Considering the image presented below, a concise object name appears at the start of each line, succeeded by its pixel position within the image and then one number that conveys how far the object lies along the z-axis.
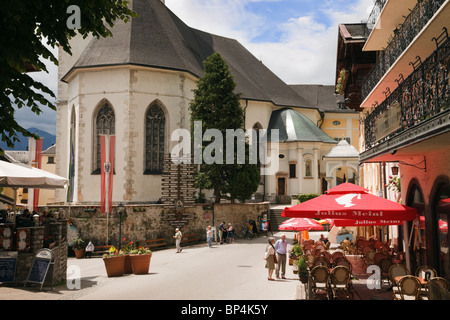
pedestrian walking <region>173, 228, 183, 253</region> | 24.58
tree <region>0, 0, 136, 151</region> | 6.73
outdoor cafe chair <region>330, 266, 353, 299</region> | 10.64
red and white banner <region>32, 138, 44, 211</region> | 24.75
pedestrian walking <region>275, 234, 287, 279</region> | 15.48
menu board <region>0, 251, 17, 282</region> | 12.84
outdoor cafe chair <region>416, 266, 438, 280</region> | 10.03
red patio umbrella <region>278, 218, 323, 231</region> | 17.59
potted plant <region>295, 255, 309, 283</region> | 11.38
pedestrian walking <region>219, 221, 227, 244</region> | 29.06
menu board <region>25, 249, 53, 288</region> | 12.76
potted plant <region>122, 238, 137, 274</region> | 16.38
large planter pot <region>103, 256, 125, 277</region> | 15.84
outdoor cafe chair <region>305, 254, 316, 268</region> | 14.05
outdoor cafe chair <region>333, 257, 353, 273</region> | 12.37
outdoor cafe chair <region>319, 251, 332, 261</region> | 14.80
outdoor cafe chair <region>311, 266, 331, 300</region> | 10.94
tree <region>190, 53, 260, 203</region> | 31.75
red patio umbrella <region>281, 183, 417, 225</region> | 10.02
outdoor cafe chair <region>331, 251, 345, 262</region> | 14.73
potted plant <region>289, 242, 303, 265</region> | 15.26
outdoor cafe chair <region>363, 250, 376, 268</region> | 14.20
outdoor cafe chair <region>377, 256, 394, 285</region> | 12.68
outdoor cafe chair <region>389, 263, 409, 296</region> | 10.97
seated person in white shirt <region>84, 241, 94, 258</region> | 25.03
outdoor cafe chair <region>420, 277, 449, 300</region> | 6.14
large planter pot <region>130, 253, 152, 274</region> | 16.14
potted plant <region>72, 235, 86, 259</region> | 25.06
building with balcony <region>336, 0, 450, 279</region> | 8.38
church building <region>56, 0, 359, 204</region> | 31.72
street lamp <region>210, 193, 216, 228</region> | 30.66
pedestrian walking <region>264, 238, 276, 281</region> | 14.98
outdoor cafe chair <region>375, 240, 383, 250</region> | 16.40
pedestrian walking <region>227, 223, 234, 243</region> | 29.44
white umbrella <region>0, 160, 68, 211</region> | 12.62
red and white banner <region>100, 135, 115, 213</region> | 25.84
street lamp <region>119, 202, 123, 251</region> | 26.75
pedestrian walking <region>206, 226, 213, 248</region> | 26.99
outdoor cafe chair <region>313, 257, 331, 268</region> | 12.84
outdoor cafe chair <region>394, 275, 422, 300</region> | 8.91
